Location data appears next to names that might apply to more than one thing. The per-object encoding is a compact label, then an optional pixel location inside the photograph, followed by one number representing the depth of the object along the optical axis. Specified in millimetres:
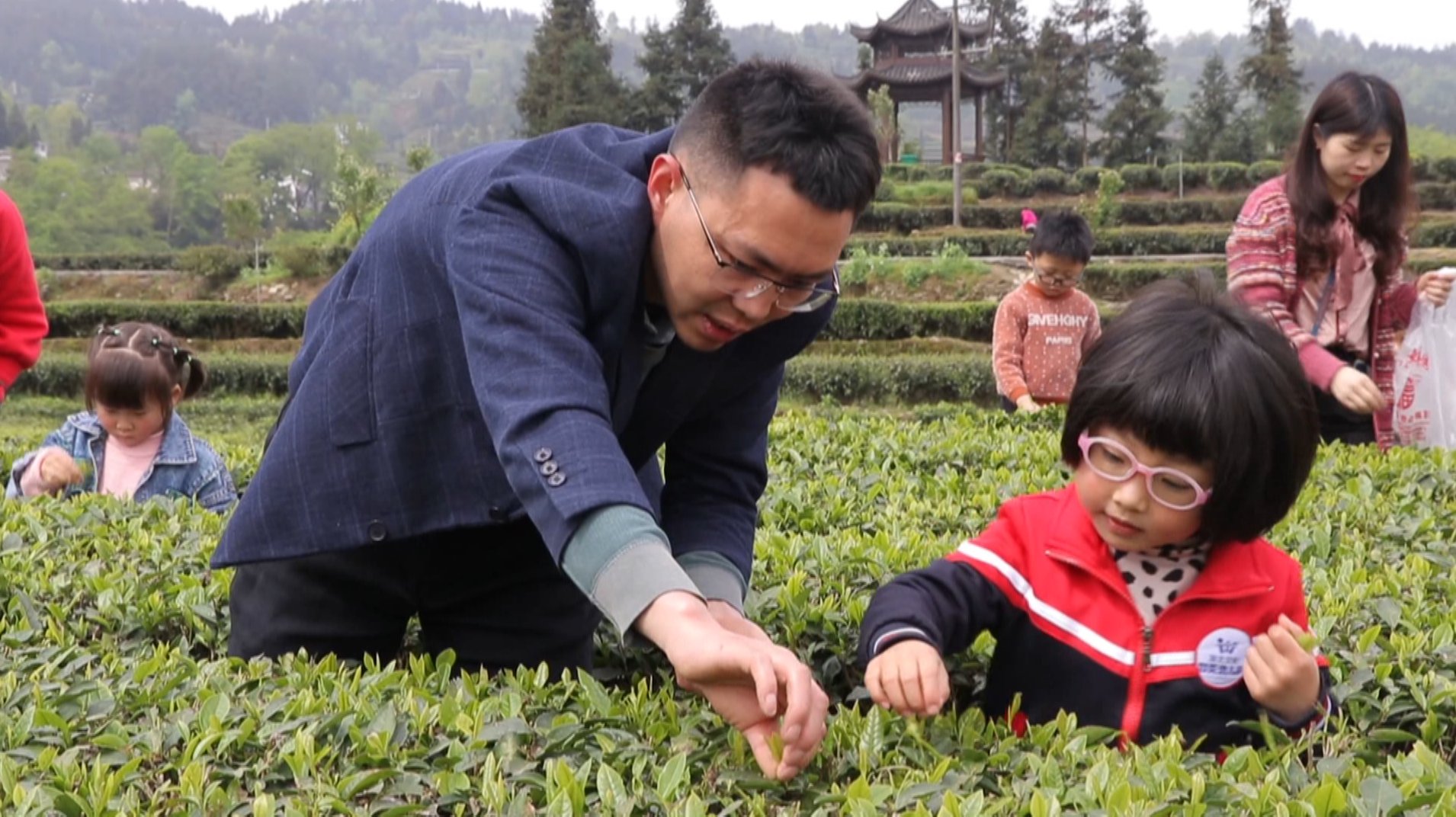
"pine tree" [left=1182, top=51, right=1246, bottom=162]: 37875
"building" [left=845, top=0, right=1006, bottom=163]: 39656
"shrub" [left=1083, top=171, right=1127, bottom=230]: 25562
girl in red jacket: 1877
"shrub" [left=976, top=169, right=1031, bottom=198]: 32406
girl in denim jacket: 4062
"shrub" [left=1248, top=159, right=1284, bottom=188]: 30677
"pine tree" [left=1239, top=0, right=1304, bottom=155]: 35594
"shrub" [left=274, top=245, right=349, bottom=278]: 25078
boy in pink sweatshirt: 5480
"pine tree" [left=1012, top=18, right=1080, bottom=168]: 40031
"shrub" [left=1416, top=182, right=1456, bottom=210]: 27531
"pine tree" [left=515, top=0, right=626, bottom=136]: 34500
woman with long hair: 3936
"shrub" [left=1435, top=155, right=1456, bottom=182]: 29516
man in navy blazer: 1592
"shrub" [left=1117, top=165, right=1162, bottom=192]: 32594
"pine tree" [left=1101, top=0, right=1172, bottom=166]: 38156
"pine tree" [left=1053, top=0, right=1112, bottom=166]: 41031
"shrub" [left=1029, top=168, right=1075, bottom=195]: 32688
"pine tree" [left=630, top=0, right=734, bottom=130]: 37438
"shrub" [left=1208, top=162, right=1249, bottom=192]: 31312
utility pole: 26109
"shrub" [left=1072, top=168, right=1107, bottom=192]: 32906
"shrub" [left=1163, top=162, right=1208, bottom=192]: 32000
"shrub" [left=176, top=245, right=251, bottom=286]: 26391
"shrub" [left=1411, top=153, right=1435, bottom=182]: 29641
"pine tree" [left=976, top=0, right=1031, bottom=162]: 42906
